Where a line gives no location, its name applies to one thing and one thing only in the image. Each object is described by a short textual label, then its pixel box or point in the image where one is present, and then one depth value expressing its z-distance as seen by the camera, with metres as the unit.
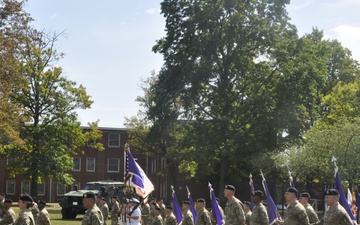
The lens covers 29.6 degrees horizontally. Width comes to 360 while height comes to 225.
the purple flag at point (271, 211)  17.83
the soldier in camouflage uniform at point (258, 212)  16.09
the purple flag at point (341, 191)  15.49
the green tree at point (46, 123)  52.34
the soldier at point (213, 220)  21.19
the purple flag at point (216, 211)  18.70
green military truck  39.81
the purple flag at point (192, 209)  21.79
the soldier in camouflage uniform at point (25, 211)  13.16
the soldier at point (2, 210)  18.11
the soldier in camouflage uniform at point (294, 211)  13.38
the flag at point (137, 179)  17.23
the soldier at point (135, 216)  18.16
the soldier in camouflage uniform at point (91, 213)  13.05
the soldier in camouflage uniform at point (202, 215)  17.48
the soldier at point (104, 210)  26.52
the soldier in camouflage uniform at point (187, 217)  18.41
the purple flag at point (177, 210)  23.78
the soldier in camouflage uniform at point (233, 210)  15.77
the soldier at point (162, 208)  27.51
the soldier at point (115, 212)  26.91
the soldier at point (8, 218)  15.62
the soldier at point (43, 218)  15.28
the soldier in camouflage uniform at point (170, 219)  19.33
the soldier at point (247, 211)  19.20
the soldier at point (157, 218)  19.48
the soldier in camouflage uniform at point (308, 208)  15.70
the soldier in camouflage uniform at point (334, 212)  11.92
